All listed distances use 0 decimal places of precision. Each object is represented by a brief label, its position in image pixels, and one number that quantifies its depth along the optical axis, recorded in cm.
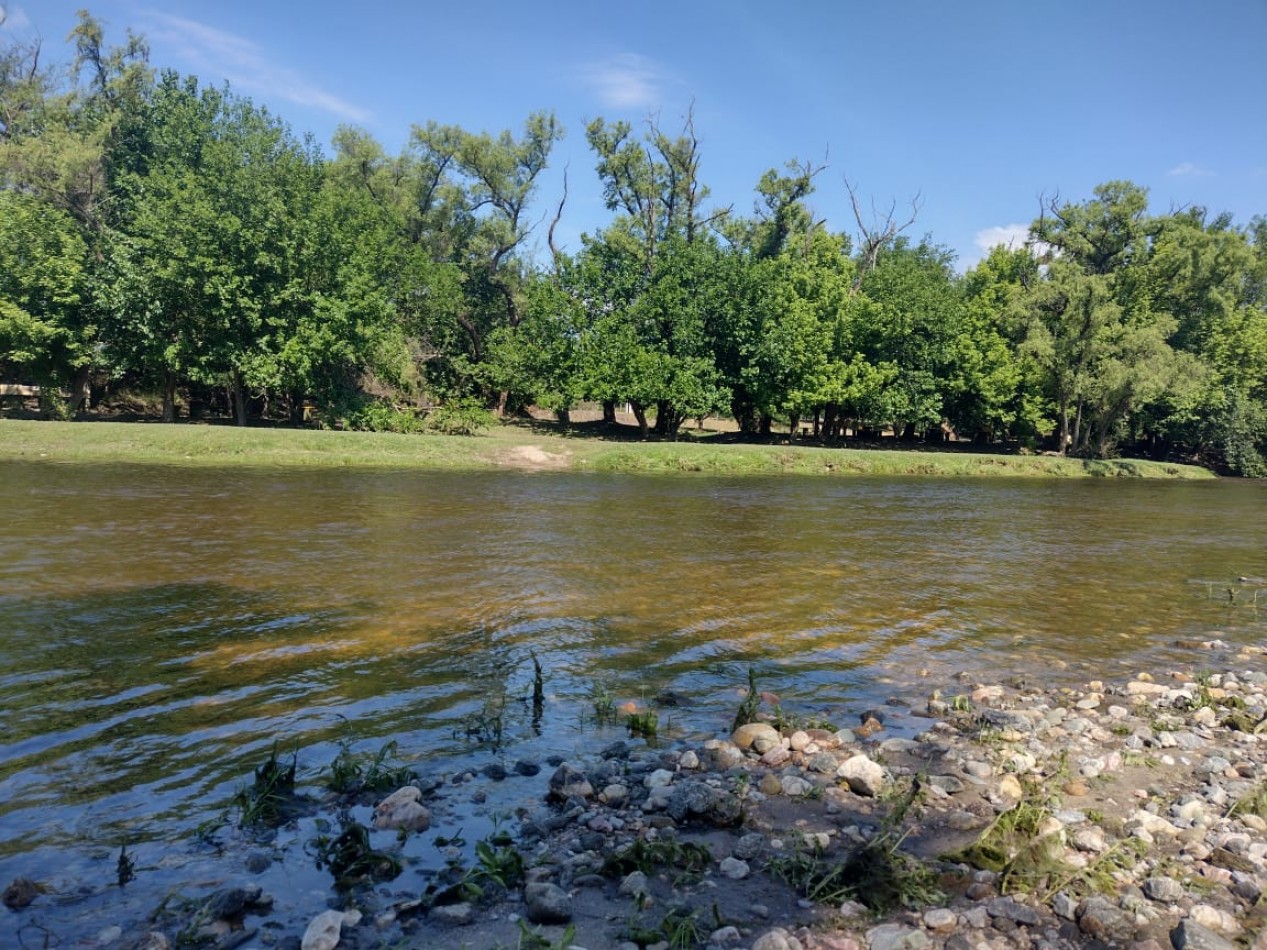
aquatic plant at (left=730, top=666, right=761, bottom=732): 741
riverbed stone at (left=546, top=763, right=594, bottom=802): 582
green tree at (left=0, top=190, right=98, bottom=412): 3966
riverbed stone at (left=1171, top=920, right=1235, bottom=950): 394
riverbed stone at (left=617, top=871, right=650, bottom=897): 452
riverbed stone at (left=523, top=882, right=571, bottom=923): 426
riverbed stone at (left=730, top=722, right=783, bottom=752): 690
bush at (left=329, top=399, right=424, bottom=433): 4428
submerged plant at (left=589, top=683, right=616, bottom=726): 767
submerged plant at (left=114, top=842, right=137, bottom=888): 461
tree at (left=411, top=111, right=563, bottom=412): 5719
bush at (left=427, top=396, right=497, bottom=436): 4703
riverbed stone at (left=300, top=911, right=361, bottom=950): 394
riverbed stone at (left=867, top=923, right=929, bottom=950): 401
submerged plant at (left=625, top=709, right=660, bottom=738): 727
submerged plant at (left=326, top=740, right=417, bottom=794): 593
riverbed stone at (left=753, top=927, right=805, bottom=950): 390
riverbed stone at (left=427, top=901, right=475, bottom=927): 426
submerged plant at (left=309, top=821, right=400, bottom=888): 471
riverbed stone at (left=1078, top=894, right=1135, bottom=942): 416
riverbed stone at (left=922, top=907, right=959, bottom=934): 422
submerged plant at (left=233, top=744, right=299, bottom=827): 537
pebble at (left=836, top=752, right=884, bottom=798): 596
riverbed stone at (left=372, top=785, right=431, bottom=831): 539
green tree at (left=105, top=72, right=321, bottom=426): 3912
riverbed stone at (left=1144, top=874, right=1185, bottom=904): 448
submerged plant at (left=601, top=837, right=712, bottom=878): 477
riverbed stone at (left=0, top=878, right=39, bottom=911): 434
